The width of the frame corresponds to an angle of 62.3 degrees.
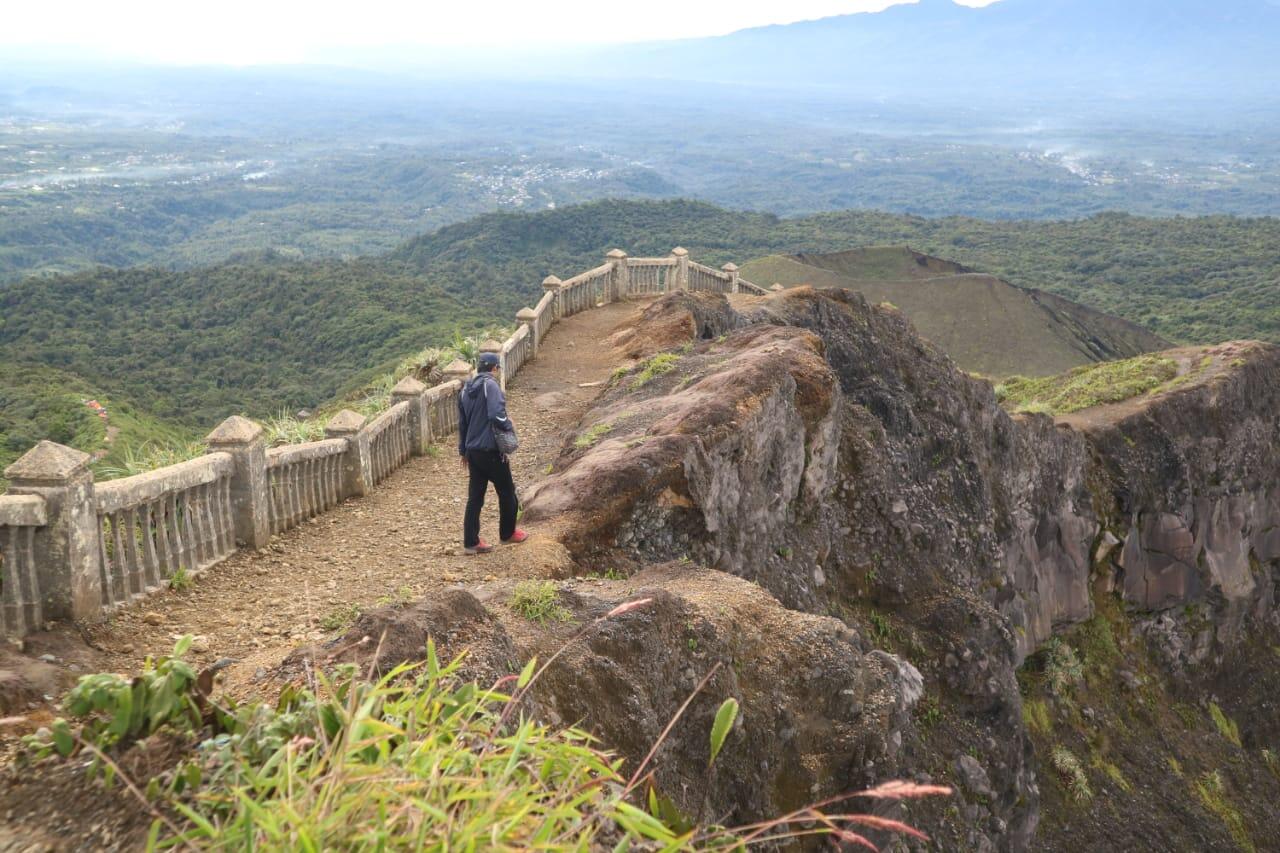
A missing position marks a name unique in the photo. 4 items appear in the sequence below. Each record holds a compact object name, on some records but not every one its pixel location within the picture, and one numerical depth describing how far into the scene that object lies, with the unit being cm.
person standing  890
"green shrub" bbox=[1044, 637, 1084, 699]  1867
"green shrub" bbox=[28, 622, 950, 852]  264
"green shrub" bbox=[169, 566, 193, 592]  791
